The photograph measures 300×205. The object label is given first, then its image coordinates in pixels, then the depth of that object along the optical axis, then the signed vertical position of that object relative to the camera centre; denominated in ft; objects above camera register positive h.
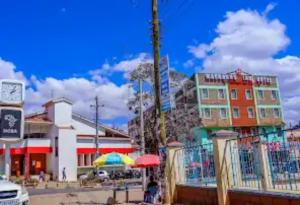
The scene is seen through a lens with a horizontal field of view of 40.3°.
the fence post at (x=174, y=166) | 53.21 +1.40
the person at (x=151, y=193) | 53.83 -1.94
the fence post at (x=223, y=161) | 40.46 +1.33
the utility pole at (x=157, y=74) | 58.34 +14.95
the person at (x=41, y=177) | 140.53 +2.12
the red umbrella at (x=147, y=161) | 54.80 +2.28
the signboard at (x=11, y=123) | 40.91 +6.11
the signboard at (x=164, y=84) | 57.47 +12.95
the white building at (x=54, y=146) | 147.13 +13.35
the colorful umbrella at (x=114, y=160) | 69.26 +3.38
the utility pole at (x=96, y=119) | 159.14 +25.63
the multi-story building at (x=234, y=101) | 186.80 +34.12
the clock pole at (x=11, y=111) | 41.01 +7.43
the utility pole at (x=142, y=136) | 81.30 +9.16
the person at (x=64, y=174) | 146.70 +2.68
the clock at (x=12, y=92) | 41.88 +9.46
